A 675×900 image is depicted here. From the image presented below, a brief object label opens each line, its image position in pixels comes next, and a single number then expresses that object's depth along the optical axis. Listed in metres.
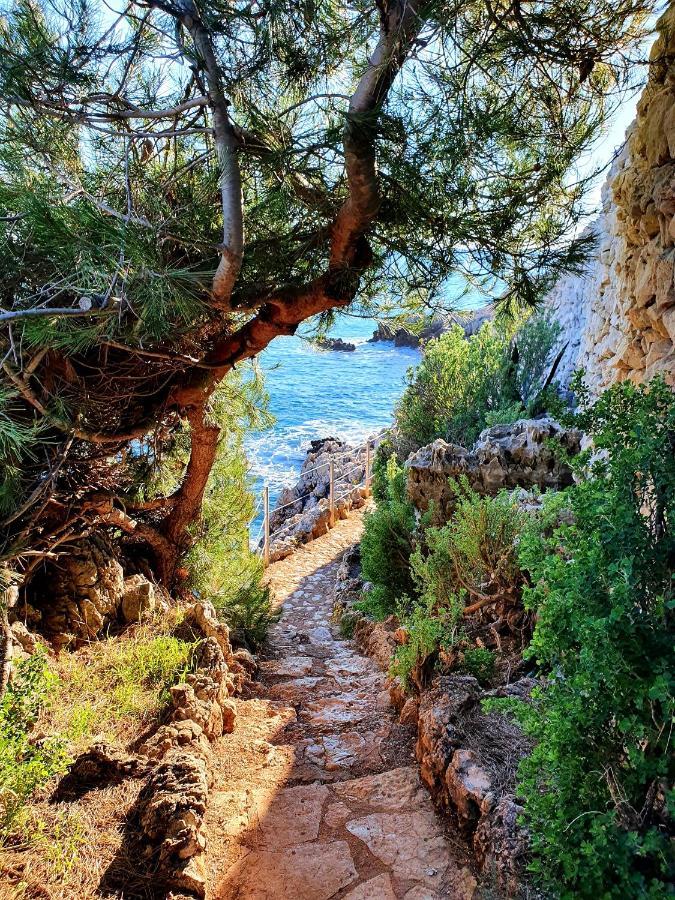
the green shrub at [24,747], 1.90
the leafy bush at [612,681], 1.34
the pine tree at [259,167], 2.23
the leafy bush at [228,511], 4.92
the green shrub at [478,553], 3.54
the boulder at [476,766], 2.00
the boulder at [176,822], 2.05
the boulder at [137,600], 3.86
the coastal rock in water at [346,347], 40.80
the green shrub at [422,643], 3.02
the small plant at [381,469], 8.59
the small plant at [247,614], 5.23
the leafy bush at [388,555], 5.25
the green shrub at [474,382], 7.13
